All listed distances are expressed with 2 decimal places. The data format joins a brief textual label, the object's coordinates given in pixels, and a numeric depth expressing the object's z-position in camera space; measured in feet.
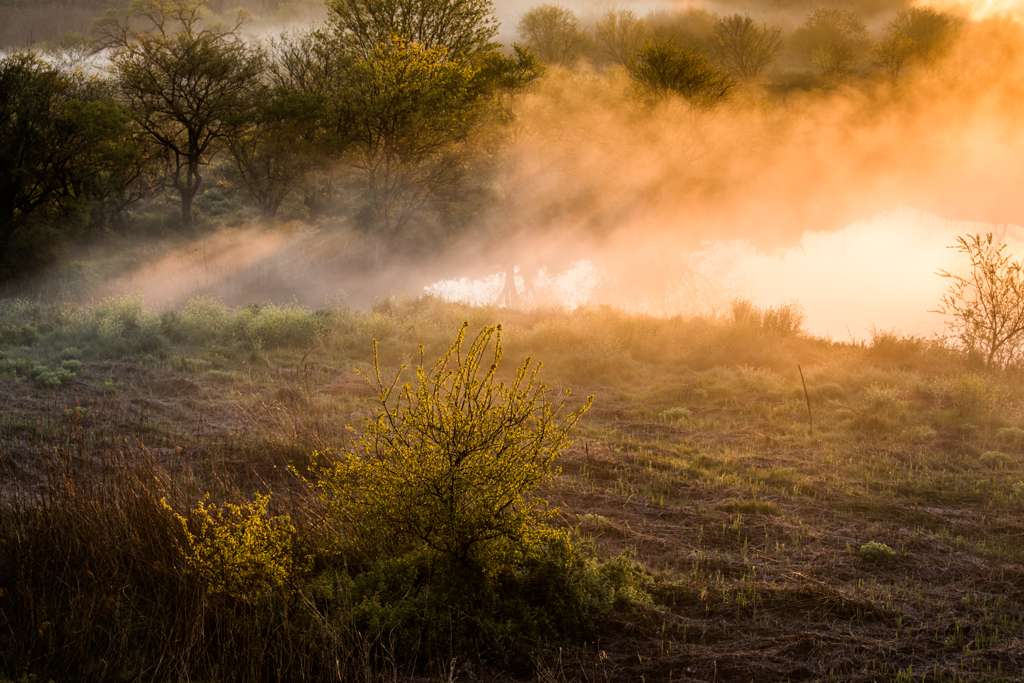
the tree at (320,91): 81.41
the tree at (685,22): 182.09
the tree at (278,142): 85.71
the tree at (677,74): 90.22
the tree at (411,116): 73.92
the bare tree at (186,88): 82.84
